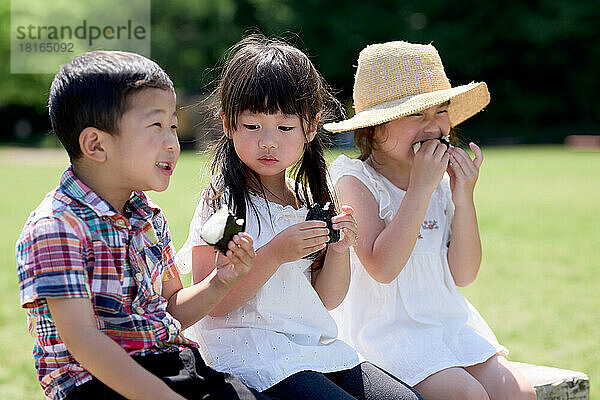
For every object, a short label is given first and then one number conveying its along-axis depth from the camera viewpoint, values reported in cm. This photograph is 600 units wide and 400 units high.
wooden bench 323
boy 210
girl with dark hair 263
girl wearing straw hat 312
